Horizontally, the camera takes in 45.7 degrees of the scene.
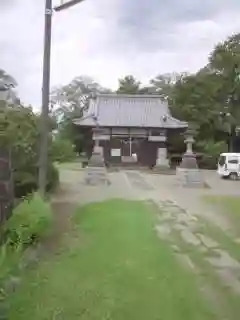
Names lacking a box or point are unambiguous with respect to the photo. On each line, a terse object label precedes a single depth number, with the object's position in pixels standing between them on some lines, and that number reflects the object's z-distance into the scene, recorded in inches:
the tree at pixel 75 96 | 1023.8
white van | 522.9
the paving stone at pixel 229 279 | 106.1
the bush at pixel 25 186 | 247.0
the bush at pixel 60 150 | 332.0
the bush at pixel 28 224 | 134.9
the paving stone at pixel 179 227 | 185.3
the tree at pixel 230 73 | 715.0
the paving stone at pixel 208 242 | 155.0
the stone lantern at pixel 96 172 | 413.7
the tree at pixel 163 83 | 919.5
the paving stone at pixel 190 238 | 158.3
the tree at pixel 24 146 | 201.8
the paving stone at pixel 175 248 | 143.6
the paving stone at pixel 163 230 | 168.9
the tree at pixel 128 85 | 972.3
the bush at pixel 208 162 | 711.0
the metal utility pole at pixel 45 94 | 172.4
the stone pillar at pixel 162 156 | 706.4
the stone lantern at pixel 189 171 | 416.0
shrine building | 713.7
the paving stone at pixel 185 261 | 124.3
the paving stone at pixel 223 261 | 128.3
